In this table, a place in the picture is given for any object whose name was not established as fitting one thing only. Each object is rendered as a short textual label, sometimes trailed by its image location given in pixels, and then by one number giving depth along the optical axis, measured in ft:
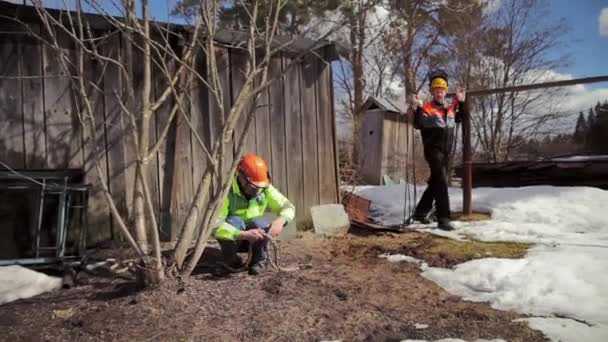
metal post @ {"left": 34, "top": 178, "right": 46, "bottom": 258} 11.94
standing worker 17.29
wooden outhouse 41.14
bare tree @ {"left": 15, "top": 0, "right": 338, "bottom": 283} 9.58
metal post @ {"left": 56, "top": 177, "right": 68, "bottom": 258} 11.98
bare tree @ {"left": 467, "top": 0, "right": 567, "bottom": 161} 47.01
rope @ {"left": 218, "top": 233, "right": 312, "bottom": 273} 11.48
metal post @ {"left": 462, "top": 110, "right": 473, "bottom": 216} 18.67
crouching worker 11.21
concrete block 17.37
